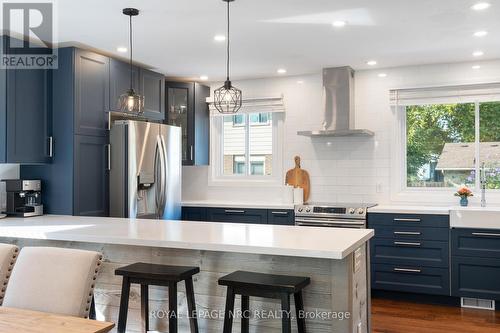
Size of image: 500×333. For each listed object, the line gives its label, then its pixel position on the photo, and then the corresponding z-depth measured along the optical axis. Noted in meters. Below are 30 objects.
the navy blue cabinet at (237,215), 5.23
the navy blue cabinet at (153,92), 5.12
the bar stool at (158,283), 2.63
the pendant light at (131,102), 3.50
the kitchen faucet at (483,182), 4.77
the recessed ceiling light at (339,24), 3.68
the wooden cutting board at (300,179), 5.59
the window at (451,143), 4.97
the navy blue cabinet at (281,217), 5.10
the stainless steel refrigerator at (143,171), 4.55
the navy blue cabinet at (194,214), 5.52
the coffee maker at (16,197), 4.10
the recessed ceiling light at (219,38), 4.04
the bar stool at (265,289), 2.39
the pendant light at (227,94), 3.32
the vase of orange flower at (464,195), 4.81
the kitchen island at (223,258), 2.57
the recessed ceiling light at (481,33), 3.89
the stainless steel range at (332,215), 4.77
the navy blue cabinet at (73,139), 4.23
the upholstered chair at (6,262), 2.34
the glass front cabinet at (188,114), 5.71
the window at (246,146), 5.87
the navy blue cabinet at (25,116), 3.92
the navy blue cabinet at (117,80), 4.66
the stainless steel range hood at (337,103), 5.14
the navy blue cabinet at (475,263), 4.32
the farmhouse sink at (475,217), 4.32
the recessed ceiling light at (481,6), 3.27
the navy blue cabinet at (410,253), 4.53
